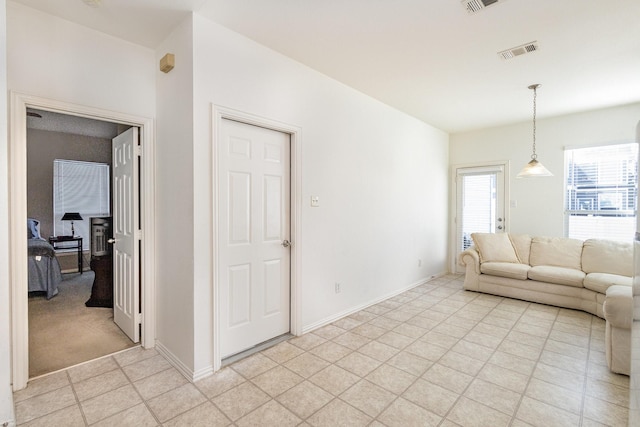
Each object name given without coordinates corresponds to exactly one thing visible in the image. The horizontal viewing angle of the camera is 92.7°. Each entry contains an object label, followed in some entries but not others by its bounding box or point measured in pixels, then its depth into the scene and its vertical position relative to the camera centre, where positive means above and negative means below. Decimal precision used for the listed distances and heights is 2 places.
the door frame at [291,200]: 2.40 +0.09
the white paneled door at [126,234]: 2.79 -0.24
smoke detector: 2.08 +1.42
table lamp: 5.82 -0.15
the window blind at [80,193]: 5.86 +0.33
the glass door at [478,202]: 5.40 +0.14
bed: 4.19 -0.85
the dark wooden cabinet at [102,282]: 3.75 -0.90
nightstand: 5.66 -0.61
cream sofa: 3.78 -0.80
